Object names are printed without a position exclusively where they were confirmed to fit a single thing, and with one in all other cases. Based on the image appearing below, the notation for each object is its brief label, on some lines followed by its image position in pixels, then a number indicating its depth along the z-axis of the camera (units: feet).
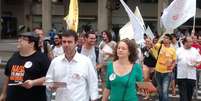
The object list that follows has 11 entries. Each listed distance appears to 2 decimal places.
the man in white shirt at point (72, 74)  11.48
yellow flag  23.36
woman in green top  11.76
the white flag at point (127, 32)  23.47
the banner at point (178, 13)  23.71
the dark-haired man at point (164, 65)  22.82
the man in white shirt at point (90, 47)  20.51
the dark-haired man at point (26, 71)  11.82
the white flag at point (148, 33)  27.76
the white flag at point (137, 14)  24.95
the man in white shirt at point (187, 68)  21.49
